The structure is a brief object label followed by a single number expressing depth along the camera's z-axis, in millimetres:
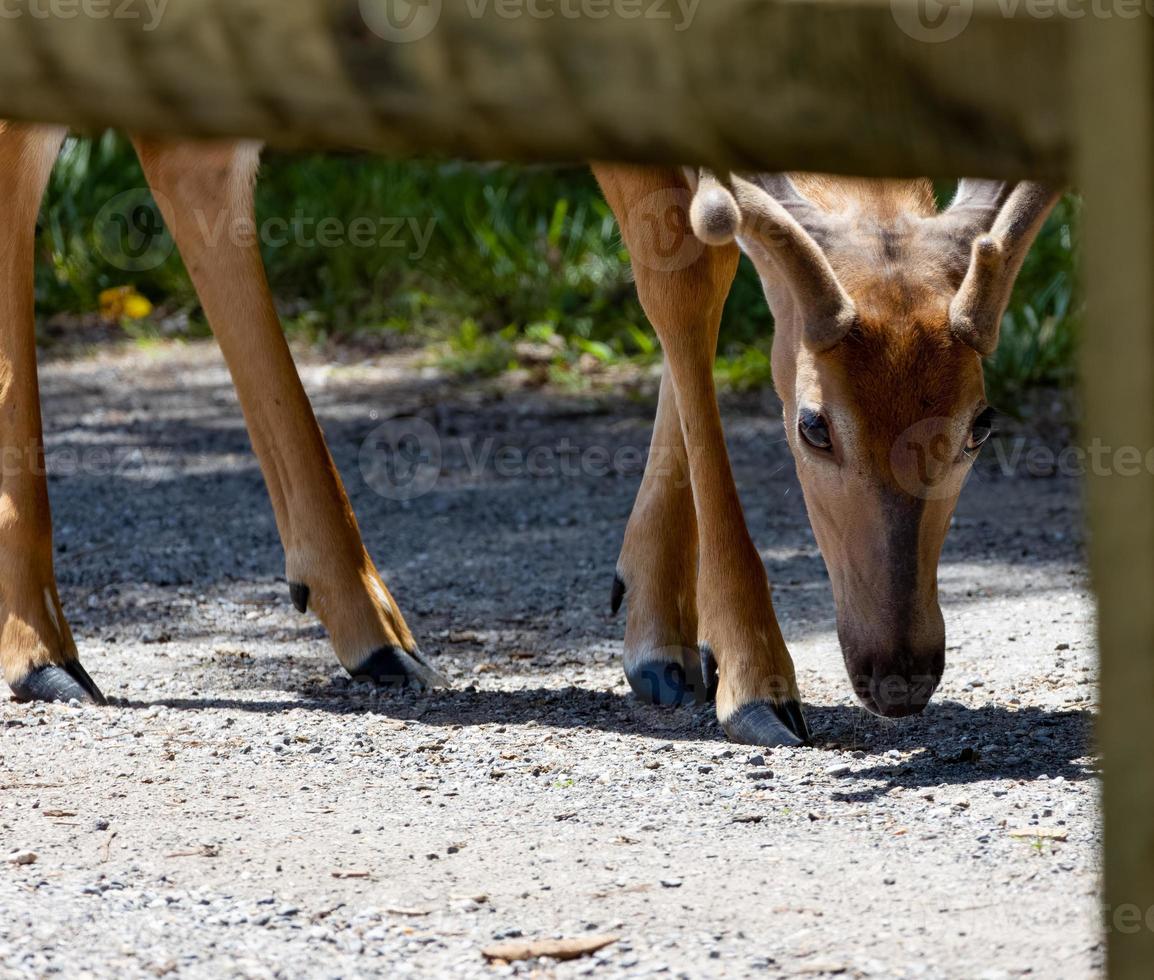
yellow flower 20750
